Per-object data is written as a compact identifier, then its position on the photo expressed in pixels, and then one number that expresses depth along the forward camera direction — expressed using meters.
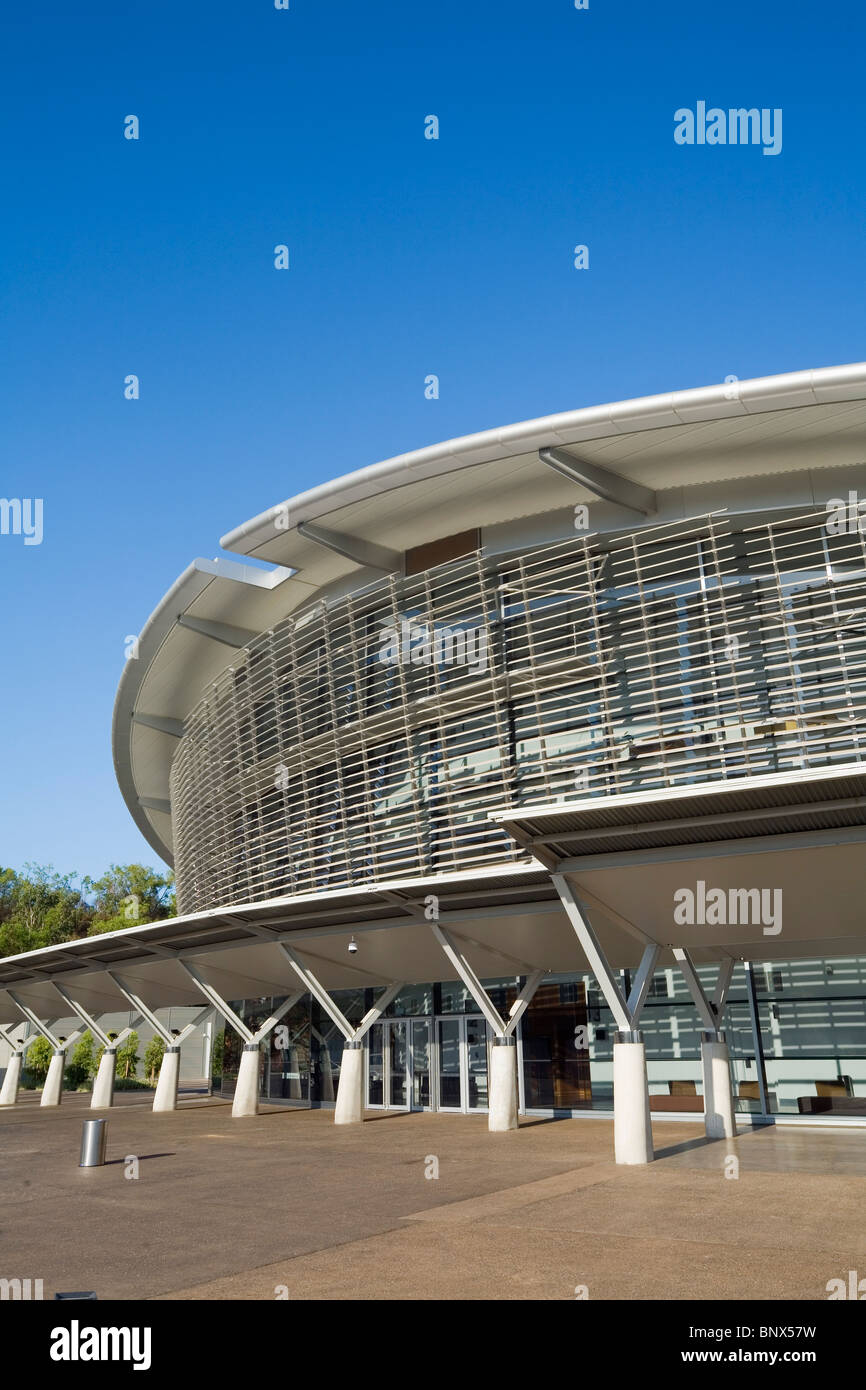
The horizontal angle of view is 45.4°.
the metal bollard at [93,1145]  16.30
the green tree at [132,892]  94.62
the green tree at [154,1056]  51.06
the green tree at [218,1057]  37.84
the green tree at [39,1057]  48.38
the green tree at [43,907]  84.69
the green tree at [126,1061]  49.64
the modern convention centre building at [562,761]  15.11
